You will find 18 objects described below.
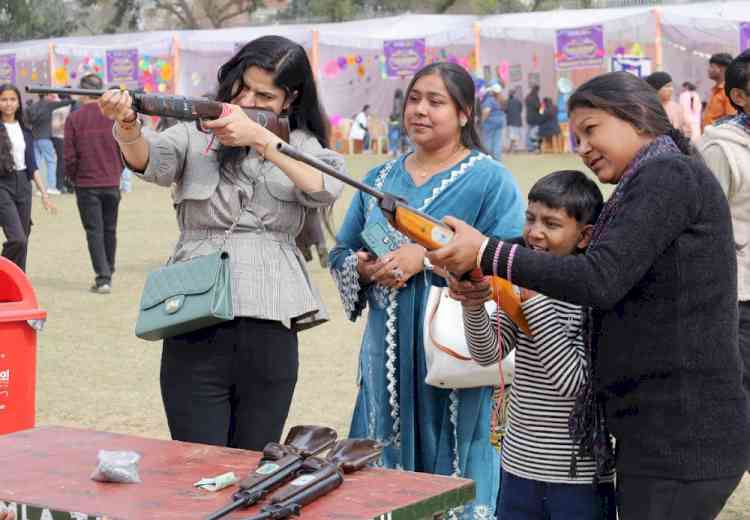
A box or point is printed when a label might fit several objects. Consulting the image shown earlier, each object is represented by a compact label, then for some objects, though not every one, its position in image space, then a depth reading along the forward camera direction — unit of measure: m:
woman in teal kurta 3.97
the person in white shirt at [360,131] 32.38
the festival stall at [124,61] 33.75
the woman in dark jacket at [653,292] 2.65
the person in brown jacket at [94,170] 11.19
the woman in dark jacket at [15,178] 10.21
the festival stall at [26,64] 35.91
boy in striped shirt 3.27
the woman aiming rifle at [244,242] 3.67
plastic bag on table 2.81
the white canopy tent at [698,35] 26.72
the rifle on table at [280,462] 2.64
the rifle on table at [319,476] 2.56
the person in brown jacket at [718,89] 9.51
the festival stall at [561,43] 27.78
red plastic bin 4.93
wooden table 2.61
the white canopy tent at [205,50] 33.69
